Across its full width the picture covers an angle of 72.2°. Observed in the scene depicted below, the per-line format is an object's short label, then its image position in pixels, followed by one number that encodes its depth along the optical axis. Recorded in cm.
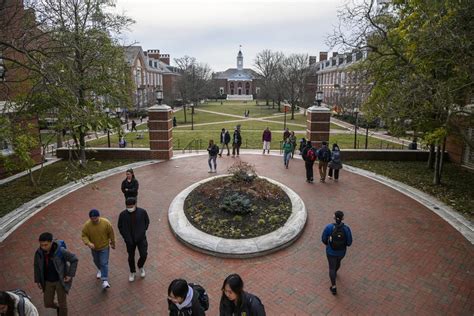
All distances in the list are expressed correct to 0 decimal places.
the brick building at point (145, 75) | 4828
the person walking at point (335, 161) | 1290
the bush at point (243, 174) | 1066
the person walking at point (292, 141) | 1528
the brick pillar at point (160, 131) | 1675
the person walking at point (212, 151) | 1356
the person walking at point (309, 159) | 1250
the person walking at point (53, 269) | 474
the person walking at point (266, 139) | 1845
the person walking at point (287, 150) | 1495
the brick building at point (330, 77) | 4175
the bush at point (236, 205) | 872
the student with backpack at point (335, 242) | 575
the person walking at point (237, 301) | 352
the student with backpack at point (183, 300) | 355
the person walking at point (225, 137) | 1748
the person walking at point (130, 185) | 849
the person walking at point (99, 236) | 574
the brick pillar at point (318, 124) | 1742
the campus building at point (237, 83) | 9569
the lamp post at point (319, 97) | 1753
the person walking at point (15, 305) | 354
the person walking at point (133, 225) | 587
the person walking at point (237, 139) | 1709
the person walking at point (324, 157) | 1265
